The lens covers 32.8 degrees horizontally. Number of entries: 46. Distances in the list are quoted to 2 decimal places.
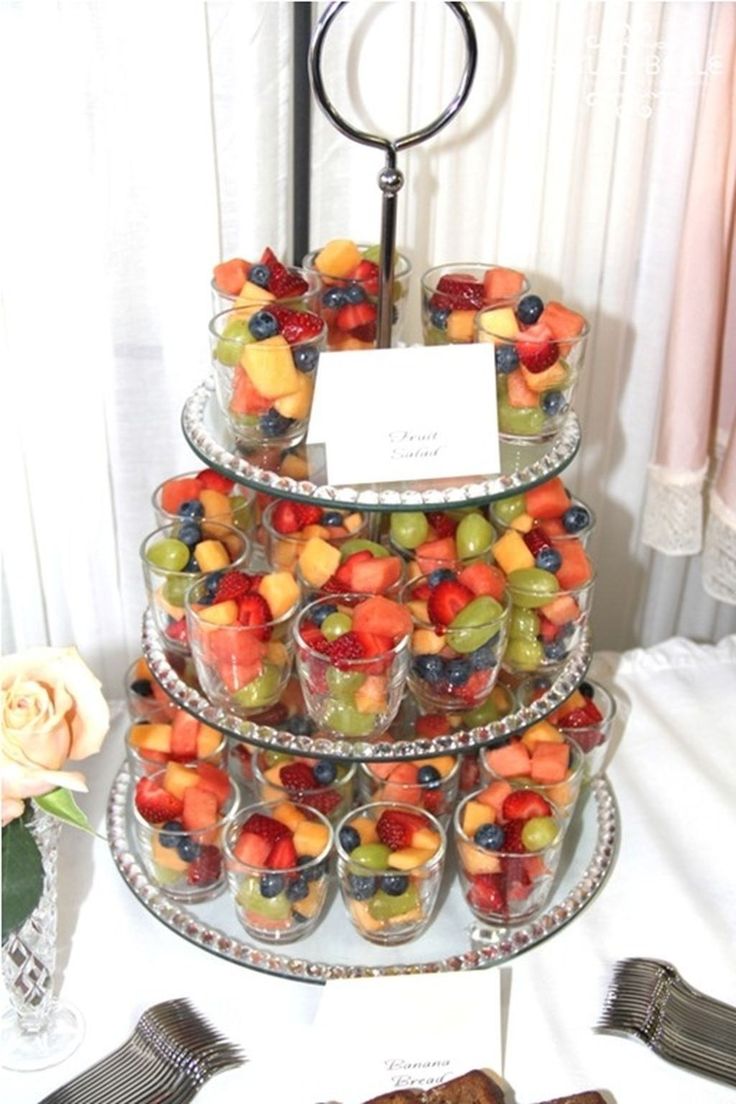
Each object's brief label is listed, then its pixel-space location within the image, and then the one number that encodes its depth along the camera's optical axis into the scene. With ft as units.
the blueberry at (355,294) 4.09
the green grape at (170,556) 4.11
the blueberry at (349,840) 3.92
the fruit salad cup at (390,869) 3.85
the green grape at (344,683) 3.67
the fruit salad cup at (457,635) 3.77
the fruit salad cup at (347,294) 4.11
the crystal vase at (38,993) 3.66
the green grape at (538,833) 3.95
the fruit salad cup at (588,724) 4.51
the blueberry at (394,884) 3.83
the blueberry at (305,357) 3.65
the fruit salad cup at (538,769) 4.17
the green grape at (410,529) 4.00
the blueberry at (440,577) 3.90
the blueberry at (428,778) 4.14
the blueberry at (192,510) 4.27
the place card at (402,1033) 3.60
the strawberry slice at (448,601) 3.80
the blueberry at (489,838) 3.95
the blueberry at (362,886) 3.84
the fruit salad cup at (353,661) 3.66
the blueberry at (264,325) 3.64
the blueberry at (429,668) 3.87
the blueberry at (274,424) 3.78
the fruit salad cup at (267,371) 3.64
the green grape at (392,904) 3.88
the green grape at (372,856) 3.86
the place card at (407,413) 3.60
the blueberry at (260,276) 3.95
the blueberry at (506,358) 3.72
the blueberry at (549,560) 4.05
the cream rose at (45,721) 3.24
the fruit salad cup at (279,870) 3.86
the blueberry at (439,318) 4.10
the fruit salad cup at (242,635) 3.77
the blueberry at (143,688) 4.60
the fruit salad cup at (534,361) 3.73
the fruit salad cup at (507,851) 3.95
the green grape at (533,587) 4.00
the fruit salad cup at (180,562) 4.10
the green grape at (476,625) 3.75
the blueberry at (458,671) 3.86
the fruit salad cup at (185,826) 4.03
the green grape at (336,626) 3.71
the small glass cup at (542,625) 4.03
